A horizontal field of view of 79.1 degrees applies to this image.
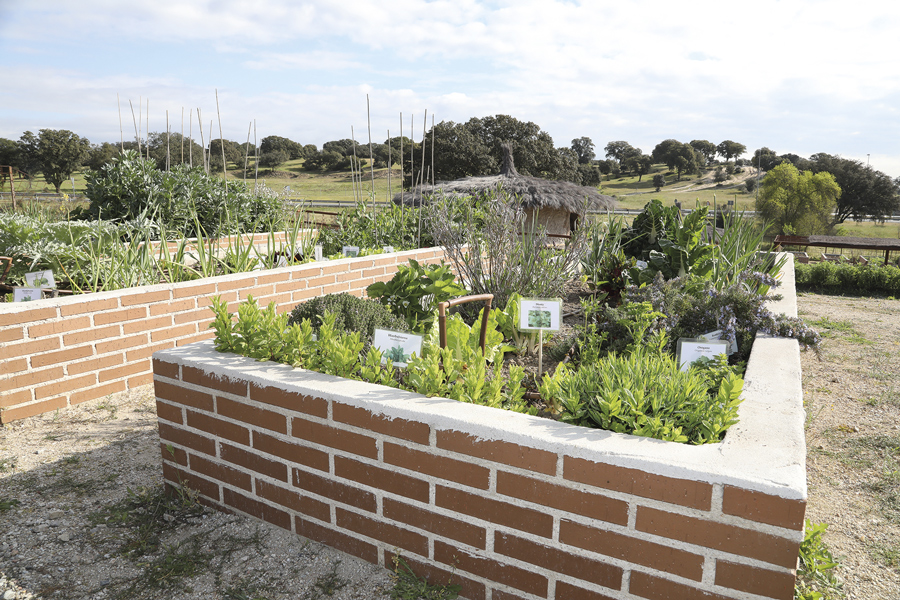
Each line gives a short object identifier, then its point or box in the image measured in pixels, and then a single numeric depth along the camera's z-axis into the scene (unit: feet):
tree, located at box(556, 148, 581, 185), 120.57
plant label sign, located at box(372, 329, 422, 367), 7.46
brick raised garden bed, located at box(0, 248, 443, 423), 10.76
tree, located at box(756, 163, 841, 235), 98.32
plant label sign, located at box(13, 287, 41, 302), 12.23
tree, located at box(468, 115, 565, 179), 115.44
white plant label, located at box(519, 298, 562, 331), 8.61
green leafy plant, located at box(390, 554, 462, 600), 6.10
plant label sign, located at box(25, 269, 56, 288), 12.87
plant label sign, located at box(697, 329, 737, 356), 9.50
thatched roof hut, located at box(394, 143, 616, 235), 46.06
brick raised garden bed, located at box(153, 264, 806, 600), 4.74
